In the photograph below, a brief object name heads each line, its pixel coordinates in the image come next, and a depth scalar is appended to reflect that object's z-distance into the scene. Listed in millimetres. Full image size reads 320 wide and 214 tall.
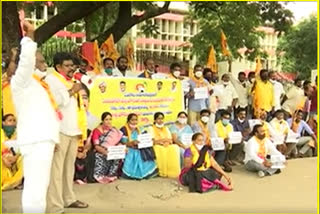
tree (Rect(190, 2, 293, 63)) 15227
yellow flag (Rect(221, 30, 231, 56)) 11031
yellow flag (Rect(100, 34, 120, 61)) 10234
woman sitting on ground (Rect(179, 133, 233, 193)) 7066
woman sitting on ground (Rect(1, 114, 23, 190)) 6398
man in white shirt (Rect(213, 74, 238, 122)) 8945
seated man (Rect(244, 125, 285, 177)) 8109
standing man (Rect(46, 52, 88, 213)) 5250
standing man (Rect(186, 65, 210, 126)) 8586
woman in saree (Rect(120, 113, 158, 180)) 7379
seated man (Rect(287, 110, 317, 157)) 9680
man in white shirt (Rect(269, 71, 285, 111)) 9664
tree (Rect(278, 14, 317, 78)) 24000
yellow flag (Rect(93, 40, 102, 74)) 8916
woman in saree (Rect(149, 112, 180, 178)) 7578
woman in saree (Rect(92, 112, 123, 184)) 7121
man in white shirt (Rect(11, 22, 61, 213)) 4555
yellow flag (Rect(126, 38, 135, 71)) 11102
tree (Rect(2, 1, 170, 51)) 10039
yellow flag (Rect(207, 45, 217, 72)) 10259
